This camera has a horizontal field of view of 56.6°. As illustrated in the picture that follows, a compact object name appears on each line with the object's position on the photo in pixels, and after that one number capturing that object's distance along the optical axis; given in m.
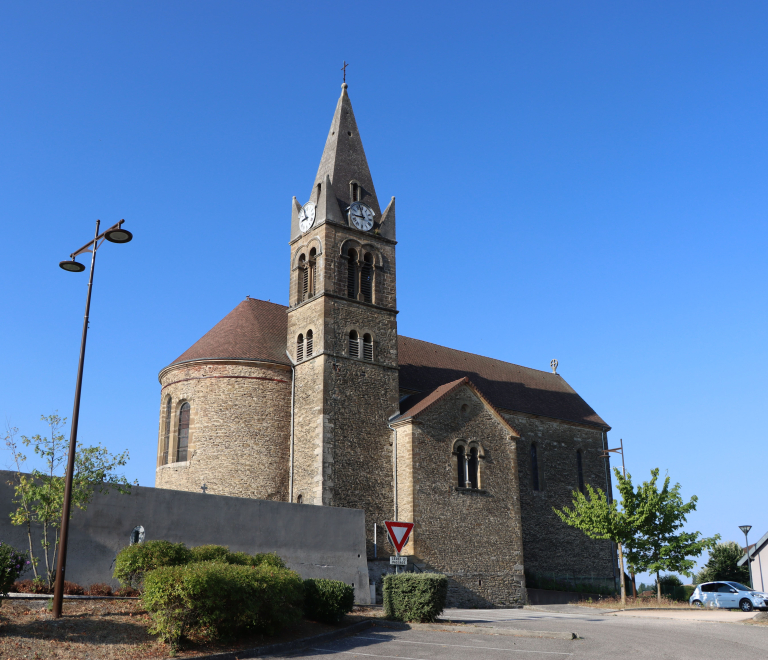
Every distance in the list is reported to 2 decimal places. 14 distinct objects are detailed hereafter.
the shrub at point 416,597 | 17.78
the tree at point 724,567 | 43.00
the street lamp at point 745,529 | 34.34
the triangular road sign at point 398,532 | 16.62
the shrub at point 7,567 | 11.78
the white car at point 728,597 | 27.02
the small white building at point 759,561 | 36.84
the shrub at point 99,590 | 16.33
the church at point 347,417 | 28.95
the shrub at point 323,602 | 15.97
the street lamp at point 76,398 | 13.08
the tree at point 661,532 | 30.33
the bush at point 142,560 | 16.27
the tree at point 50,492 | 15.34
